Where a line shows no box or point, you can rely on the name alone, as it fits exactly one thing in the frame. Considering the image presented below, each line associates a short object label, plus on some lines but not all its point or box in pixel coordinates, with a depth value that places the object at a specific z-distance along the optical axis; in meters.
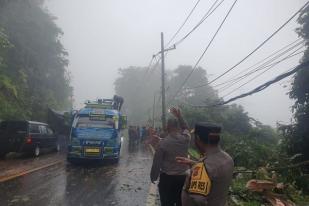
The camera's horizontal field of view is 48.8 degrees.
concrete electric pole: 26.92
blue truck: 14.70
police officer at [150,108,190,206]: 5.38
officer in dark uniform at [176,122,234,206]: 3.11
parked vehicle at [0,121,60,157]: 16.70
